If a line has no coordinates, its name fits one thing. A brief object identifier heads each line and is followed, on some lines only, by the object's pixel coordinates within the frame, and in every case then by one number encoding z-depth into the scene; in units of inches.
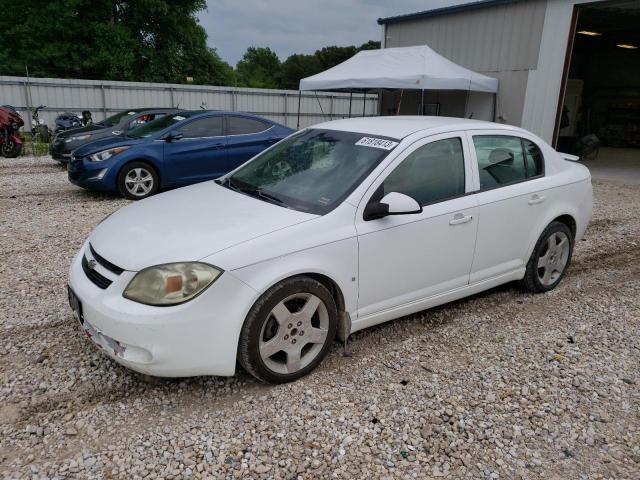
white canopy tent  496.4
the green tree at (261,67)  2783.0
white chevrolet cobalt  108.1
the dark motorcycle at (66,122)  585.4
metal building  494.3
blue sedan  313.7
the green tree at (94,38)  1015.6
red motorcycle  476.1
